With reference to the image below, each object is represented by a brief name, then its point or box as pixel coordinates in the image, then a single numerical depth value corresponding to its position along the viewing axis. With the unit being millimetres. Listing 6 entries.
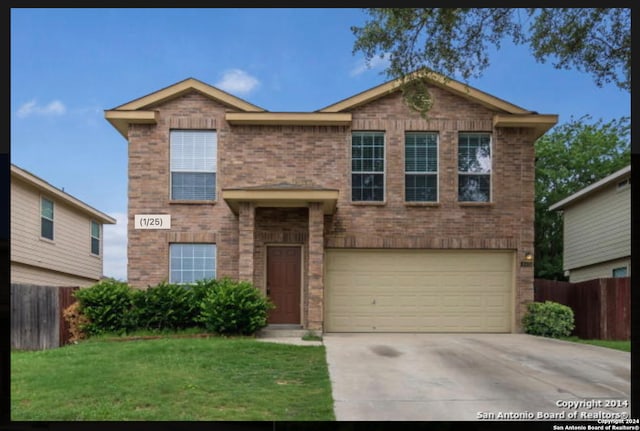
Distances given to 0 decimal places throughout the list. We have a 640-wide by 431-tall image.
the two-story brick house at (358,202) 13656
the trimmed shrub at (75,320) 12117
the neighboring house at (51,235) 15039
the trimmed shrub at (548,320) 12852
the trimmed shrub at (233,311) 11500
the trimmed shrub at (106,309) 11977
